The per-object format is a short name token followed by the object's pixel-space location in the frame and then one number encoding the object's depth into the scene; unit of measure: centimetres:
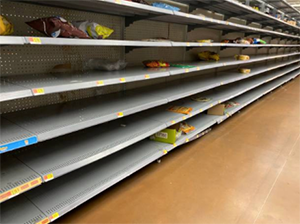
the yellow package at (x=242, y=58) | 430
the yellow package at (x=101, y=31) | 171
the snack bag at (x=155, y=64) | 261
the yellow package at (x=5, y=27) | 120
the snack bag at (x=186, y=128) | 295
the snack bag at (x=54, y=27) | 142
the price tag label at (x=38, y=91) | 131
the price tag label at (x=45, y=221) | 145
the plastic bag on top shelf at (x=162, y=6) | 212
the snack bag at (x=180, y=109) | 276
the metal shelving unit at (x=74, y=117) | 143
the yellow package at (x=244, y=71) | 468
